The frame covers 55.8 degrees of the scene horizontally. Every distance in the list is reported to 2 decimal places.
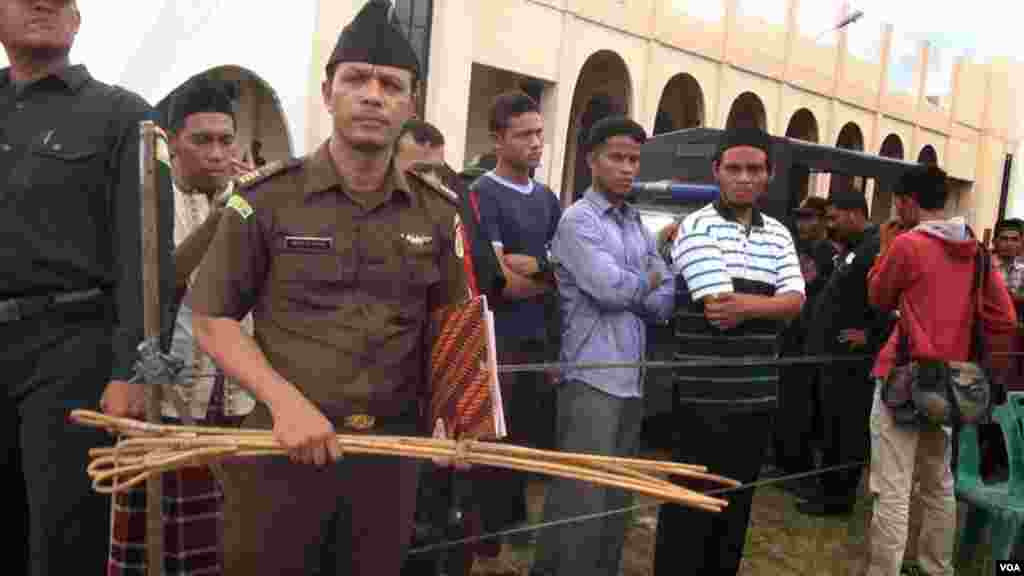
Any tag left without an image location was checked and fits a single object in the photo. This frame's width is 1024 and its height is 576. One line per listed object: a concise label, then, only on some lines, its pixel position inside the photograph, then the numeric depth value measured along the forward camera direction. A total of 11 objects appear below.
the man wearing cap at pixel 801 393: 6.01
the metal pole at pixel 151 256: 2.05
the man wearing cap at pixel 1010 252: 7.65
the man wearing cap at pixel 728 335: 3.51
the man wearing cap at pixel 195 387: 2.35
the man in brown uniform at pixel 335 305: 2.12
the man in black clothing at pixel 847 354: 5.28
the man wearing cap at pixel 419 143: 4.02
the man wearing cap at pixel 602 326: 3.45
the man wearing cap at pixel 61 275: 2.27
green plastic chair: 4.39
